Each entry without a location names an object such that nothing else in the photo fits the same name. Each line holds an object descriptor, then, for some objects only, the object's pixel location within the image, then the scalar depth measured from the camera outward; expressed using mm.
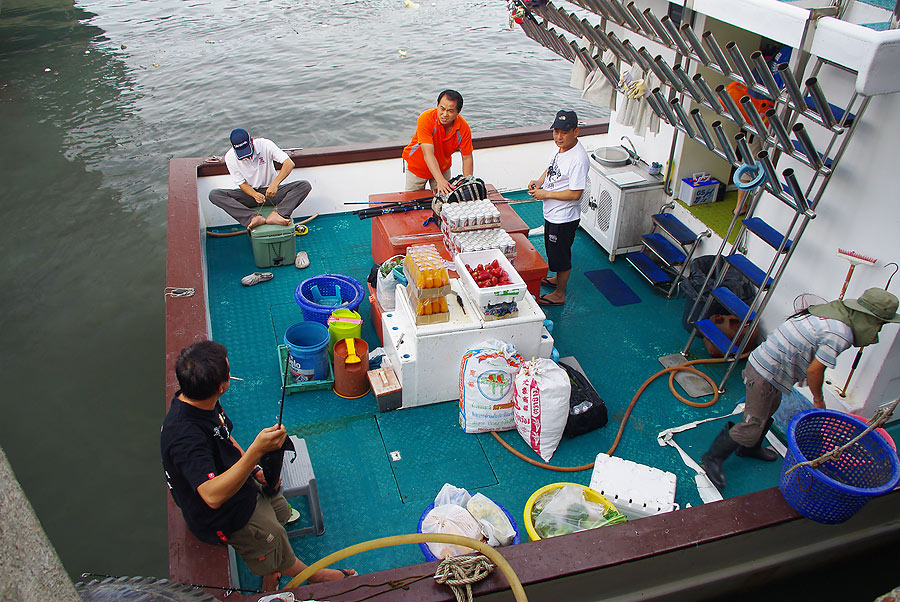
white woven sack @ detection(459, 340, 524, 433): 4293
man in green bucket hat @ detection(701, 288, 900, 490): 3473
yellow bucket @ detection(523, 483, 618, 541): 3697
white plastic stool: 3654
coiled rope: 2777
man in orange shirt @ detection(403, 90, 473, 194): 5516
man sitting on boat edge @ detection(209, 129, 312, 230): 6152
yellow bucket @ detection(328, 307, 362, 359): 4844
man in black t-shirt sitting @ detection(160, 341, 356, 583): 2641
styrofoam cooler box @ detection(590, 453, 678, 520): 3928
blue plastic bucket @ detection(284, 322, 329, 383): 4637
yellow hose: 2773
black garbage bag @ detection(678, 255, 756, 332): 5109
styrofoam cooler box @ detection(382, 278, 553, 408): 4406
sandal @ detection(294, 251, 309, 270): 6234
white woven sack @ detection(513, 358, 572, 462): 4160
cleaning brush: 3963
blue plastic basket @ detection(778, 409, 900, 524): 3102
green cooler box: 5996
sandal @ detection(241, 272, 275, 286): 5941
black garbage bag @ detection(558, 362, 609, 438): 4418
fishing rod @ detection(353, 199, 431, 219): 5676
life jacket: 4910
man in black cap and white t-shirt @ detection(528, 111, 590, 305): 5207
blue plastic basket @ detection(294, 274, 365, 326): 5395
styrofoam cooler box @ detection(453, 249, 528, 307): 4375
